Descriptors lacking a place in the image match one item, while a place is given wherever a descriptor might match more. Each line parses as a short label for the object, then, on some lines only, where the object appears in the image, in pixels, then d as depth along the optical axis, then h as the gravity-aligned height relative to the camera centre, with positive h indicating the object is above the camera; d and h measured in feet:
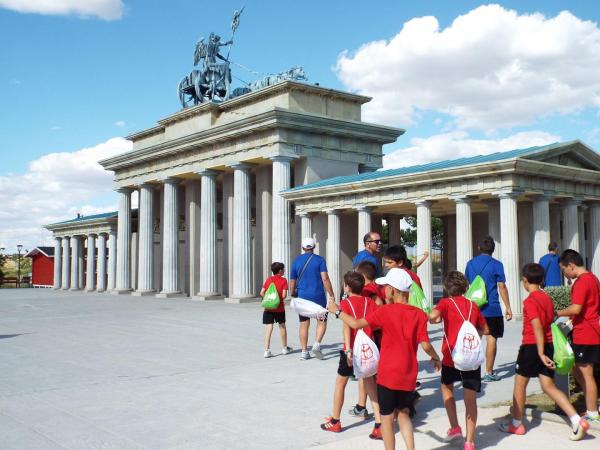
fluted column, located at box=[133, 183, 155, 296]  125.18 +2.80
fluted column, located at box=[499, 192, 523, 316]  61.16 +0.86
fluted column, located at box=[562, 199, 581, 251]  69.10 +3.59
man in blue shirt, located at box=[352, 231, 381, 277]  28.19 +0.54
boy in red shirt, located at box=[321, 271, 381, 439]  21.36 -2.91
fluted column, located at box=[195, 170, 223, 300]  105.70 +2.27
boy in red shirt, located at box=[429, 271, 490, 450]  19.42 -2.66
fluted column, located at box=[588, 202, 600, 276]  72.69 +2.04
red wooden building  200.64 -3.40
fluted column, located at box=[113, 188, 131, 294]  134.00 +2.33
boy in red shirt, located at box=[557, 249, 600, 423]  21.45 -2.69
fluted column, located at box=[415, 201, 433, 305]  69.77 +2.20
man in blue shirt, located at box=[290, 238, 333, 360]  36.22 -1.62
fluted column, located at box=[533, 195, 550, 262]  64.08 +2.84
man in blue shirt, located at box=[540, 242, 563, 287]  43.73 -1.10
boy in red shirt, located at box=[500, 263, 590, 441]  20.30 -3.48
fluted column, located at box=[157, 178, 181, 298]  116.16 +2.55
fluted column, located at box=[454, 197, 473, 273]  65.36 +2.39
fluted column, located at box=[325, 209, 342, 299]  83.46 +0.80
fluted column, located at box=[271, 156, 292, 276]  91.35 +6.14
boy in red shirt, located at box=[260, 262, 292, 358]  37.45 -3.41
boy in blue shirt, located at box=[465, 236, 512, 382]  30.37 -1.93
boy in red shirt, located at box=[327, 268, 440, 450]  17.15 -2.91
